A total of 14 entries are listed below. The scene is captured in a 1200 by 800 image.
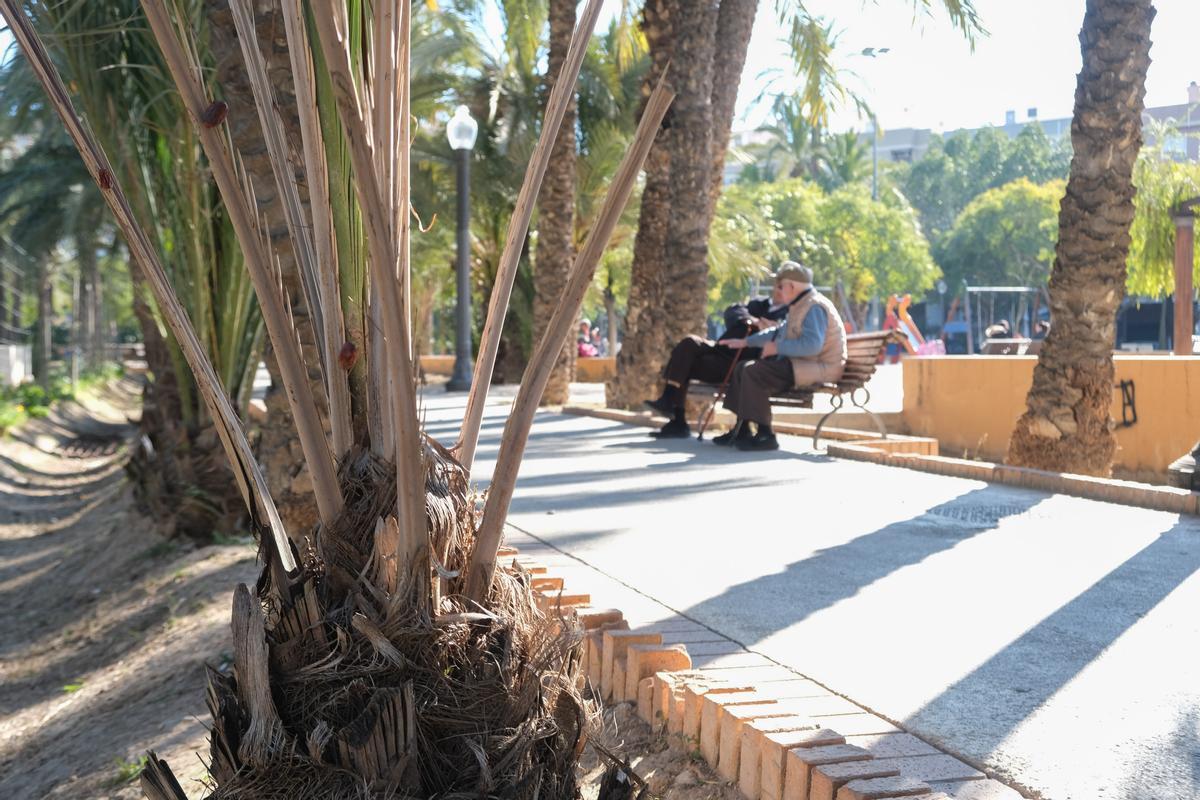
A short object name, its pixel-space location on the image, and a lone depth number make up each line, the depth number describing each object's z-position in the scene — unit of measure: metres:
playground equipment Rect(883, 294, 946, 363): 31.09
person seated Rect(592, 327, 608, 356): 43.00
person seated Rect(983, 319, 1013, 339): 27.85
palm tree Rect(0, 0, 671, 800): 1.96
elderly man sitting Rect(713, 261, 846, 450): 8.55
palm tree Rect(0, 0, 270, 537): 7.64
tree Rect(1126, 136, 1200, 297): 22.95
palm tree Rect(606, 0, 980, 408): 11.78
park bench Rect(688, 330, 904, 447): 8.73
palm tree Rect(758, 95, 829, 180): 60.72
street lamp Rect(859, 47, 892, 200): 15.24
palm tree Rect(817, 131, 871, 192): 67.06
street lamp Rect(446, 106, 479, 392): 18.14
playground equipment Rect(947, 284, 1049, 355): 58.47
